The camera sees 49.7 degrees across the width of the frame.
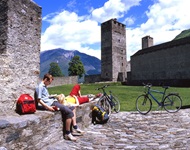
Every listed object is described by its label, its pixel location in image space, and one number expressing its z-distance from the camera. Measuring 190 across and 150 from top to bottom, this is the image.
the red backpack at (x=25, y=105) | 4.17
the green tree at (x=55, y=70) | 77.88
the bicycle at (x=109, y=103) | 7.99
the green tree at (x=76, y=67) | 61.94
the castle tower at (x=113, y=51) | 49.06
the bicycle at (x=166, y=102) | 8.66
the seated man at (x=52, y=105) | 4.86
